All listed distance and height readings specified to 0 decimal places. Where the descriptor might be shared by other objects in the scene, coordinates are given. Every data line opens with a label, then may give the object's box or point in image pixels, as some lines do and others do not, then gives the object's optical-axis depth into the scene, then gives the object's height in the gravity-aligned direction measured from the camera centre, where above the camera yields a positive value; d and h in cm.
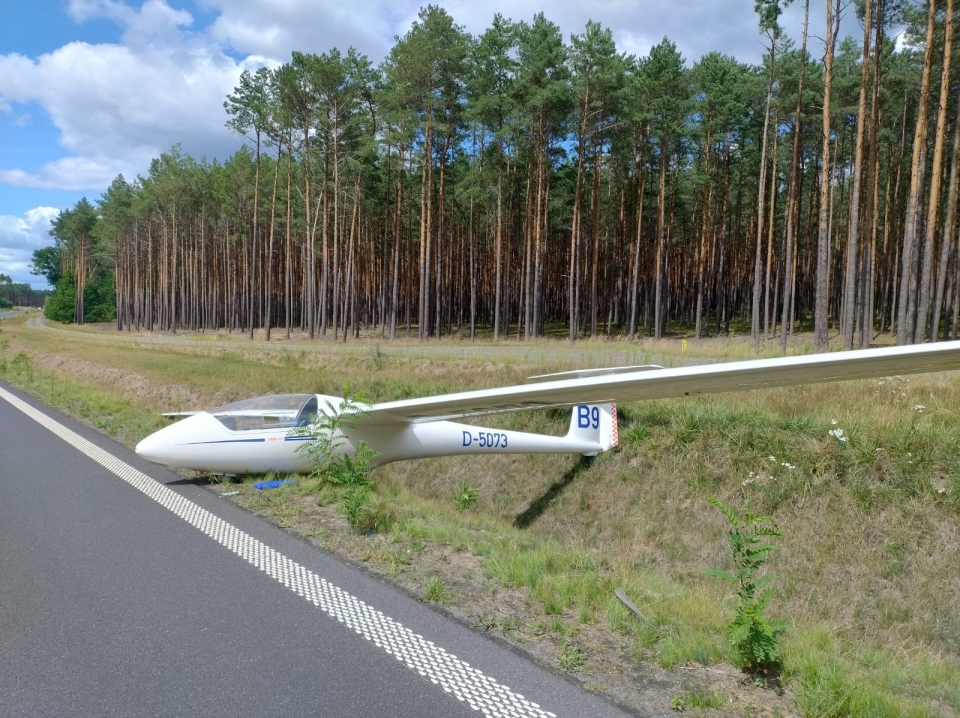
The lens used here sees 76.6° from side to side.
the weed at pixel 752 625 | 326 -163
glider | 515 -137
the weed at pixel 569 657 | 332 -188
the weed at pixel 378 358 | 2144 -149
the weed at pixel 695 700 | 297 -184
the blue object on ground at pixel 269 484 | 742 -211
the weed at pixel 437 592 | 419 -192
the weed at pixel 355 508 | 570 -183
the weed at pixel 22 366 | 2253 -241
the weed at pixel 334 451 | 759 -176
